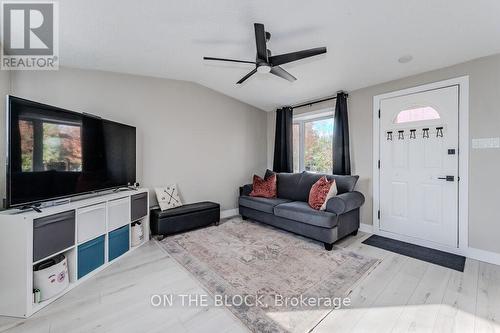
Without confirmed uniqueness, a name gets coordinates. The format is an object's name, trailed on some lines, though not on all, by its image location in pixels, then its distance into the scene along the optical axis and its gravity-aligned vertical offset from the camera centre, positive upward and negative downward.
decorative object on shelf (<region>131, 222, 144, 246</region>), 2.82 -0.91
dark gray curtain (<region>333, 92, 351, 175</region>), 3.56 +0.46
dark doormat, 2.40 -1.06
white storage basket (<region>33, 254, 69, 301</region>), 1.74 -0.93
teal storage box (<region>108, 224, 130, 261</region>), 2.44 -0.90
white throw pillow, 3.32 -0.50
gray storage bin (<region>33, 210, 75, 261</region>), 1.68 -0.58
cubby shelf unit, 1.62 -0.67
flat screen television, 1.70 +0.11
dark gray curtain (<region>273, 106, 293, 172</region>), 4.55 +0.53
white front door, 2.69 +0.02
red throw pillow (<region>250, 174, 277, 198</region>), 3.99 -0.40
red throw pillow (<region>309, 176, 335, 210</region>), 2.99 -0.38
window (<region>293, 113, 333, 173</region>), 4.11 +0.44
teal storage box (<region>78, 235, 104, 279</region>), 2.08 -0.91
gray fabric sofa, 2.75 -0.63
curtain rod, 3.79 +1.20
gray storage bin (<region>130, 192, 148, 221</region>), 2.77 -0.54
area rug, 1.65 -1.09
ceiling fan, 2.05 +1.11
